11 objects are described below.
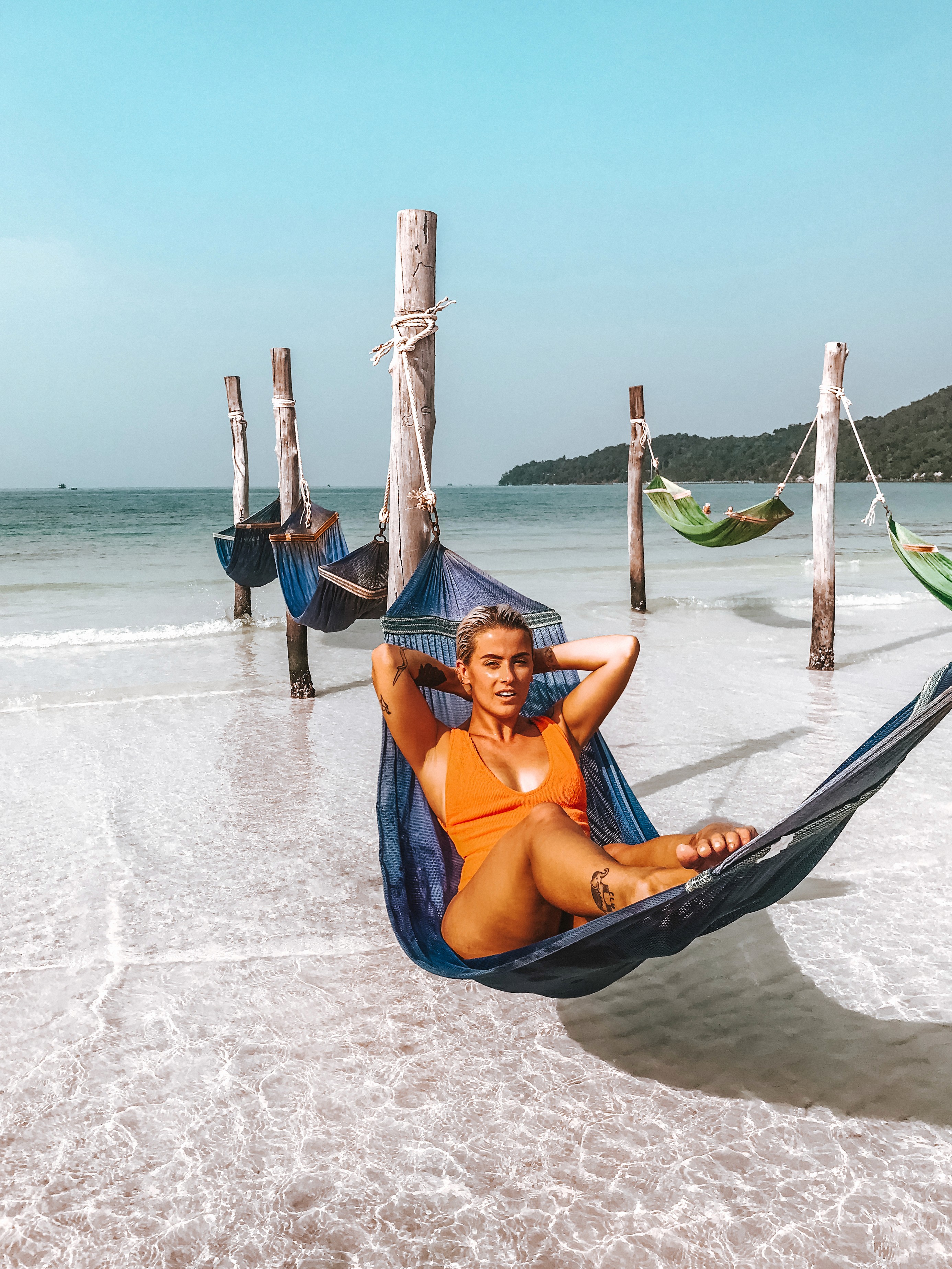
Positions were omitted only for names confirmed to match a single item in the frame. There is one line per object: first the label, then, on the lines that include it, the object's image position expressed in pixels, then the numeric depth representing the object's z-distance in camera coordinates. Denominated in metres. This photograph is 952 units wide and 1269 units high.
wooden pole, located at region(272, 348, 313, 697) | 5.63
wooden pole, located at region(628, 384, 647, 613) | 8.34
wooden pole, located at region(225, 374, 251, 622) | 7.81
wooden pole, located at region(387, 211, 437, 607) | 2.92
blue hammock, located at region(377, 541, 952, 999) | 1.39
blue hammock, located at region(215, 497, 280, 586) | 6.98
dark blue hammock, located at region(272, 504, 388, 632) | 5.31
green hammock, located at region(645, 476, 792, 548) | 6.78
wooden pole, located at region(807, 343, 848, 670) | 5.72
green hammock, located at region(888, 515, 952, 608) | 5.26
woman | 1.60
